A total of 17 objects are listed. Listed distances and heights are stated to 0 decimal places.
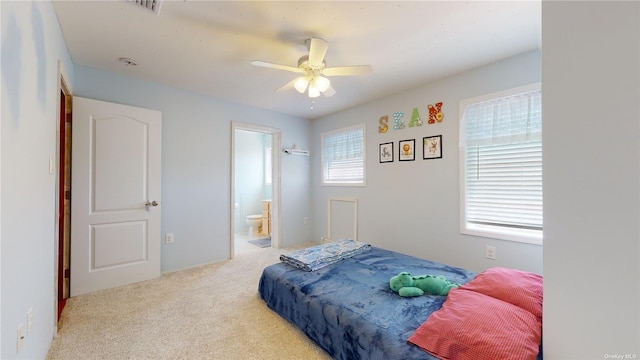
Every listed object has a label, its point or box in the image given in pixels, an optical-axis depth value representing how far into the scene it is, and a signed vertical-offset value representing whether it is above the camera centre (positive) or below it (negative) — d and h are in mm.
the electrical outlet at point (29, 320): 1293 -724
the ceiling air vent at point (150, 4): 1723 +1215
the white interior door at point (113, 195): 2533 -158
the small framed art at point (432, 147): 2965 +406
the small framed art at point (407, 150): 3229 +405
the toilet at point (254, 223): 5539 -930
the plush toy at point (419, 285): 1724 -730
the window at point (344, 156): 3990 +407
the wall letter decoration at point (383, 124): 3537 +803
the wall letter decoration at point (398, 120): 3359 +807
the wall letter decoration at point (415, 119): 3162 +774
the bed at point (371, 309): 1236 -802
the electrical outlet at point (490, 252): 2570 -725
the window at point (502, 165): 2350 +160
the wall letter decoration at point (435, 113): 2957 +803
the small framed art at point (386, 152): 3501 +401
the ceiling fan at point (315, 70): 2023 +933
